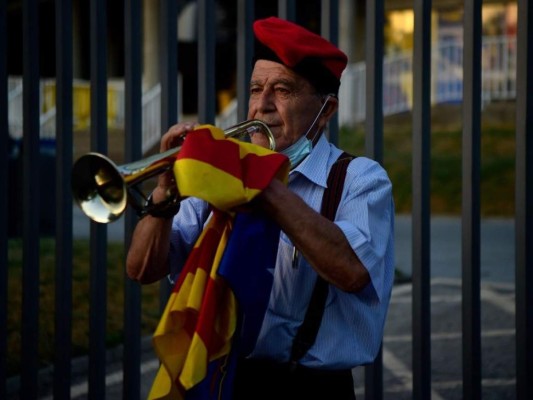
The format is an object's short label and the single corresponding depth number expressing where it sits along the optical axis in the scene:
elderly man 2.37
